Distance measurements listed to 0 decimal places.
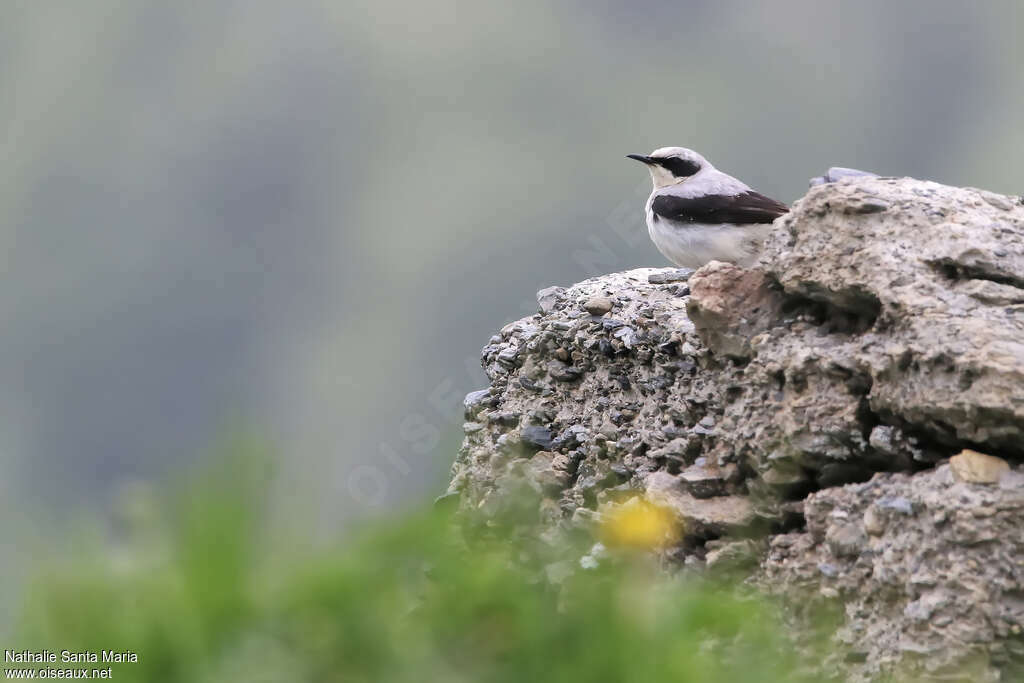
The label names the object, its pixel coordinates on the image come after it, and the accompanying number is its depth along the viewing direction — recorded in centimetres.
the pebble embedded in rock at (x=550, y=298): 1920
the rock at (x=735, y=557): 1419
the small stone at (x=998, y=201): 1530
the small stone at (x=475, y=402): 1987
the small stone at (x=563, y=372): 1823
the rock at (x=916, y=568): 1201
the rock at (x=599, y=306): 1808
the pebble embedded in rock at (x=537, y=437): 1805
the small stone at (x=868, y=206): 1452
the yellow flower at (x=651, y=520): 1406
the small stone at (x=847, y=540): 1318
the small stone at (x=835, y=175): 1645
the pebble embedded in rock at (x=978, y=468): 1248
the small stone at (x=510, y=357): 1952
